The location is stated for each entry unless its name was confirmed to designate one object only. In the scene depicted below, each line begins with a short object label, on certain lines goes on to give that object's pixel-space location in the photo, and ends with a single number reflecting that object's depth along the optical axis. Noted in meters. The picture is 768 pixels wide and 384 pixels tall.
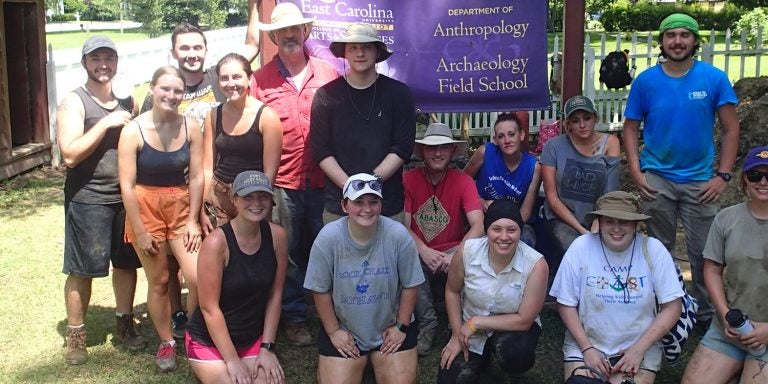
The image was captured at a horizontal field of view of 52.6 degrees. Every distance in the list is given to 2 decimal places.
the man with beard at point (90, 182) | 4.47
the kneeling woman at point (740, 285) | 3.86
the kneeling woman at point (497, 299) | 4.07
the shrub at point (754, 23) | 22.92
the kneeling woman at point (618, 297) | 3.90
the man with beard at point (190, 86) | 4.93
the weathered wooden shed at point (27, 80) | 10.28
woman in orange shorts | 4.38
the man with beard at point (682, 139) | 4.71
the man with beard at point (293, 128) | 4.90
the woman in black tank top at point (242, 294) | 4.04
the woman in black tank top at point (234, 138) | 4.51
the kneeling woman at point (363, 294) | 4.16
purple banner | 5.62
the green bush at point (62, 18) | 66.12
